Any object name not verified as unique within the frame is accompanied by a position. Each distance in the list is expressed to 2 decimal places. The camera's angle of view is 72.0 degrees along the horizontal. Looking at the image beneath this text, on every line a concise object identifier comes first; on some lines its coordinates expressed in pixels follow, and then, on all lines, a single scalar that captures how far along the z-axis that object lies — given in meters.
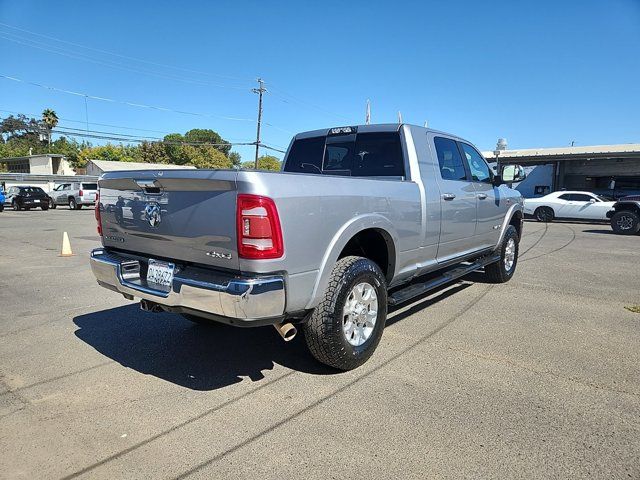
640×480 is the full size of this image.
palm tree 75.88
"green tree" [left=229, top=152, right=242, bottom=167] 103.03
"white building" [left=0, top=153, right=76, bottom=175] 59.09
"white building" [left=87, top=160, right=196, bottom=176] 53.54
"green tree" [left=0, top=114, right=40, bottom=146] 78.81
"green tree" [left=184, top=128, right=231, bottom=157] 101.17
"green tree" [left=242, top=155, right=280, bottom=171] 73.31
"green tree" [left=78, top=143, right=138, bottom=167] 73.50
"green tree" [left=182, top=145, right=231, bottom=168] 74.20
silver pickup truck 2.73
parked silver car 27.84
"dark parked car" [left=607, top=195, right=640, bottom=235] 15.12
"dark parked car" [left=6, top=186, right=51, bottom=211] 27.41
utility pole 42.02
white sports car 18.59
